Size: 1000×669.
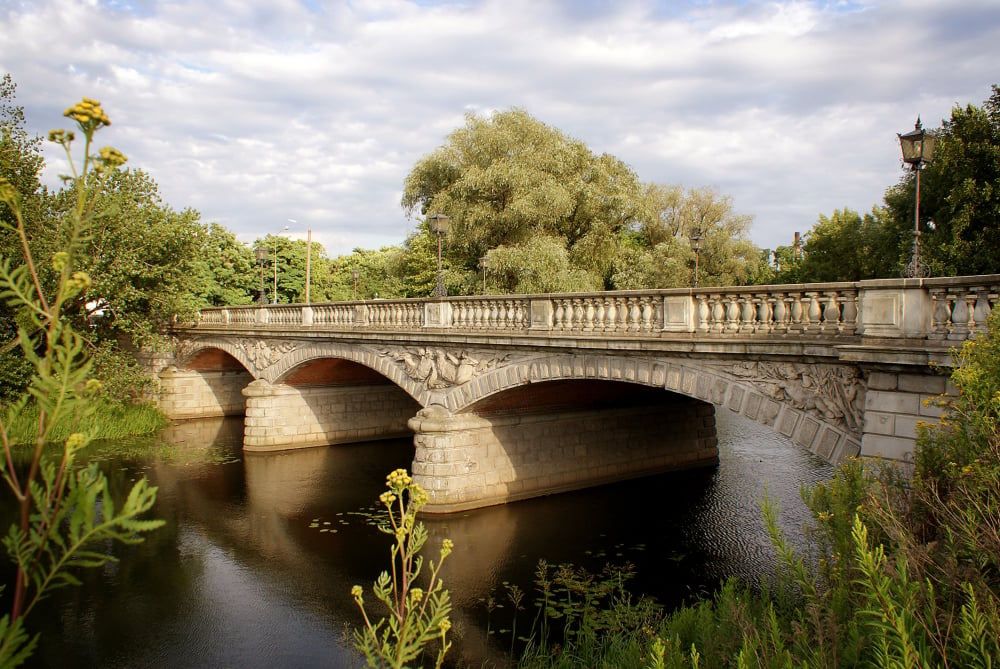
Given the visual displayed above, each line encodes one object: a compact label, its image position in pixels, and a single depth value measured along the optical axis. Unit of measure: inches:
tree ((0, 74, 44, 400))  871.1
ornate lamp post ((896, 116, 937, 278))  384.8
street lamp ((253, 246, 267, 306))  988.6
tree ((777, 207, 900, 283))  1172.2
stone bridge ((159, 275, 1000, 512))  351.9
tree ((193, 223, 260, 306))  1872.5
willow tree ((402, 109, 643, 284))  1136.8
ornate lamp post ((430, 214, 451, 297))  658.8
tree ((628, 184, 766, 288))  1504.7
